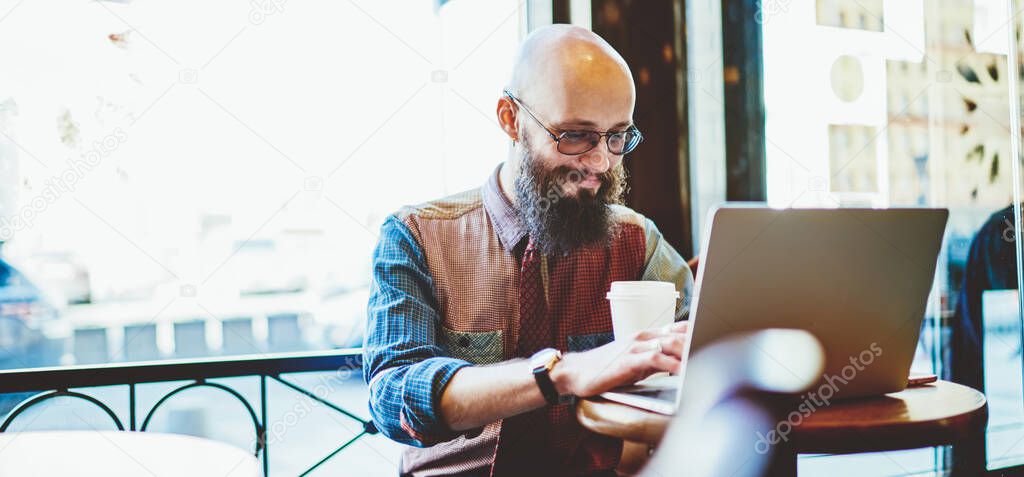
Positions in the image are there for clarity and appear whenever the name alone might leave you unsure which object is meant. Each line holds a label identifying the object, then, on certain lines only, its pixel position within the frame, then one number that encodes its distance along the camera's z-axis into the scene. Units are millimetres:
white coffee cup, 1092
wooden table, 841
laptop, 815
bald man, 1335
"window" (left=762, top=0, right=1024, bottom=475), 2336
